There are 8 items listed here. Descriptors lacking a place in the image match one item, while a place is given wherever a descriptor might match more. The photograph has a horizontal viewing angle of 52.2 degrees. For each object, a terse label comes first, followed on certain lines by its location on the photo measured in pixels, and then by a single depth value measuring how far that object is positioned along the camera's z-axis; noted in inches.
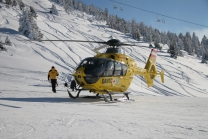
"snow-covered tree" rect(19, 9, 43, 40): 1451.8
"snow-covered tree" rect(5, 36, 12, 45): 1183.7
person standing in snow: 515.5
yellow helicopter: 396.5
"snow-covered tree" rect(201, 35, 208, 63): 4295.3
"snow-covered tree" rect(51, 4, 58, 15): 3240.7
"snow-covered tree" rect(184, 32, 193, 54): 3408.0
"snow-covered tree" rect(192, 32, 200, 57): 3735.2
